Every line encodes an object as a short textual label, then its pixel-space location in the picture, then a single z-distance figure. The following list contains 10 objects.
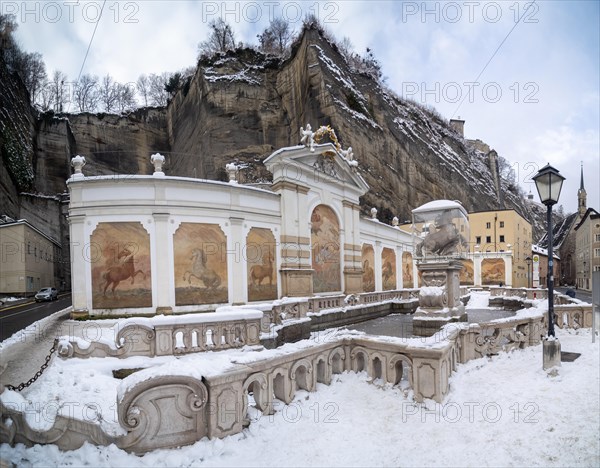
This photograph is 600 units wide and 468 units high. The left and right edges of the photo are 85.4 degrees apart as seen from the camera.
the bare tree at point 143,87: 56.09
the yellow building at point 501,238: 41.75
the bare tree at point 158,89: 54.28
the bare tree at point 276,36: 47.72
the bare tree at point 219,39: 48.00
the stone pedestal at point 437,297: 9.95
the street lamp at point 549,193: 7.19
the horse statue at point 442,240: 10.60
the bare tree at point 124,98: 49.69
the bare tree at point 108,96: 47.33
